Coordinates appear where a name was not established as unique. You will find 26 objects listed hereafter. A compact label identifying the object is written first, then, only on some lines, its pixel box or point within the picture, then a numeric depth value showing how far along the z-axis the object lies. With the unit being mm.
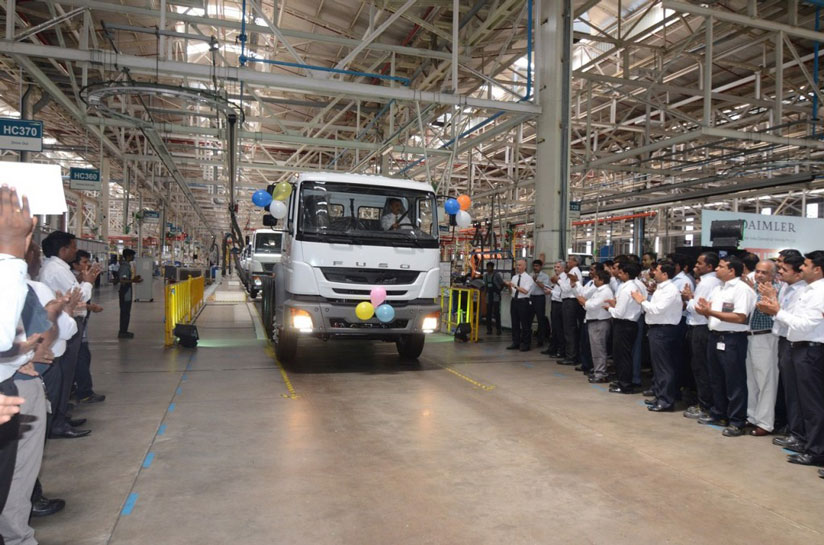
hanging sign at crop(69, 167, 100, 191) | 17062
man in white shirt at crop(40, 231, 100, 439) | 4750
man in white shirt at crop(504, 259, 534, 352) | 10367
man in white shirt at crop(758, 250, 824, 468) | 4449
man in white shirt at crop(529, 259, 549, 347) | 10266
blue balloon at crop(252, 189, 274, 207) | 8717
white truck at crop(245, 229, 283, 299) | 18438
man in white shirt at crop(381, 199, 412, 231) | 7910
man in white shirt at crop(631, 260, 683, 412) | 6188
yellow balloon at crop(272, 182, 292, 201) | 8469
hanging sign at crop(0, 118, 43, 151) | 9289
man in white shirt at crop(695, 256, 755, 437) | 5238
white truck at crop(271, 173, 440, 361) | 7441
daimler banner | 8273
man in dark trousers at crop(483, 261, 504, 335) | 12625
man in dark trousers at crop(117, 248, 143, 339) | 10984
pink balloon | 7508
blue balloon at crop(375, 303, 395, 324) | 7535
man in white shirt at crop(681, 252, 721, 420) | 5922
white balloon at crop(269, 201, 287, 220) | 8008
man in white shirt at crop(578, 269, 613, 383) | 7609
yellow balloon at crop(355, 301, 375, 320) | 7457
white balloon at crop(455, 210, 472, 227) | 8414
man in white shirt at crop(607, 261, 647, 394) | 6895
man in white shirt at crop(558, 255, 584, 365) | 9086
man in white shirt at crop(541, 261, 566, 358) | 9633
